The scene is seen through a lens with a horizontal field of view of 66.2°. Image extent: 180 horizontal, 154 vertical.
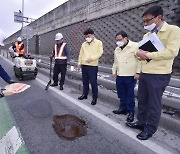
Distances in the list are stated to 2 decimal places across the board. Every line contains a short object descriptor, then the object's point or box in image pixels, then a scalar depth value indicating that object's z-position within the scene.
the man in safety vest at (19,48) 6.46
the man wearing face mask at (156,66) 2.03
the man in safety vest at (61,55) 4.63
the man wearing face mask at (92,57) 3.48
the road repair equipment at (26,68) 5.66
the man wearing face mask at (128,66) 2.81
